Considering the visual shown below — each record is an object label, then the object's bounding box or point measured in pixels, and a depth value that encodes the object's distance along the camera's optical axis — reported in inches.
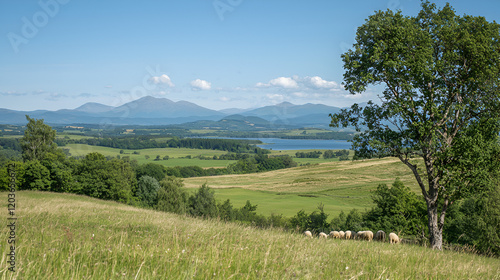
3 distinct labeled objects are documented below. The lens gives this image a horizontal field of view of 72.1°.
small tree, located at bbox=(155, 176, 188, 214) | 2620.6
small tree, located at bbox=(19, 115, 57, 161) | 3218.5
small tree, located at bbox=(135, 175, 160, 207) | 3051.2
